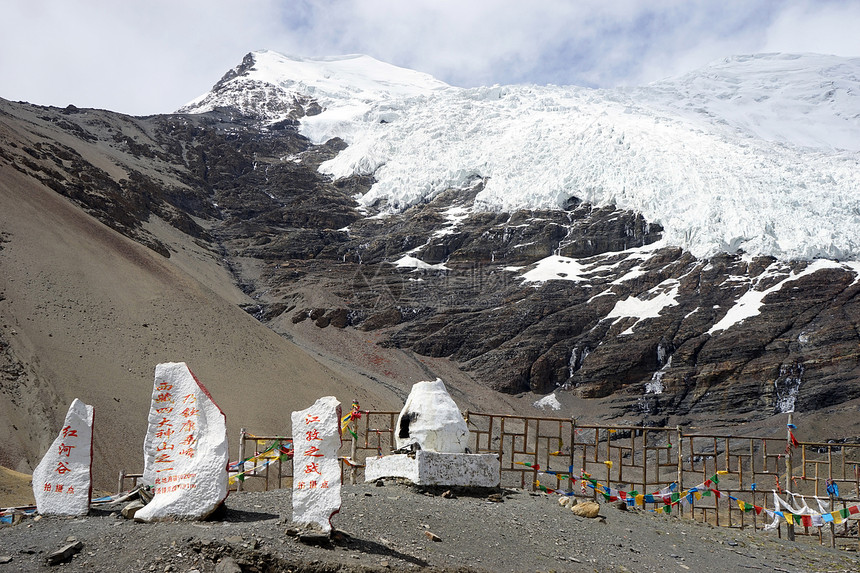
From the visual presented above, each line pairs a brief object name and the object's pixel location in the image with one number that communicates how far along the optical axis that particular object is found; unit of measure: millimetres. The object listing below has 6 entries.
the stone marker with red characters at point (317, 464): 8281
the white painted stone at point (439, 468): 12266
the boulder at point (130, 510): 9259
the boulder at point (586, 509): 12773
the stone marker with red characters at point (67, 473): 9945
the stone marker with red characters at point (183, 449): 8742
